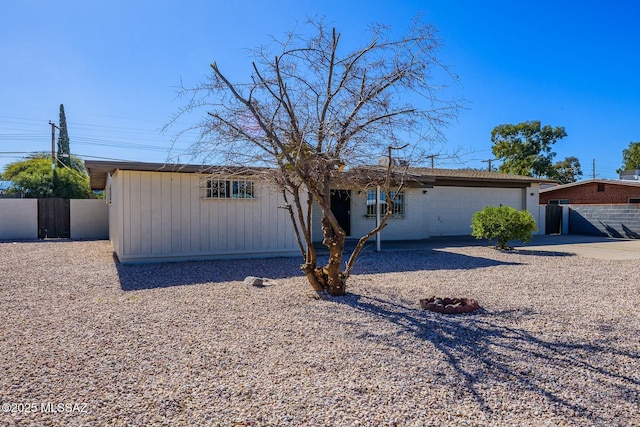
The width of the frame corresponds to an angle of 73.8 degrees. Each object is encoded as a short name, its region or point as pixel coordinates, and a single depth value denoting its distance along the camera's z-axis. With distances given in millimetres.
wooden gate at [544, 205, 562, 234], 20047
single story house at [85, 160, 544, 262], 9219
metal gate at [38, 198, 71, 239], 16373
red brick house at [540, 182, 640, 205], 22281
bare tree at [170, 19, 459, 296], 5398
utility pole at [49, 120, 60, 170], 25291
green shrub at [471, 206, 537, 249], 12211
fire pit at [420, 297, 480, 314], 5332
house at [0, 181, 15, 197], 22419
